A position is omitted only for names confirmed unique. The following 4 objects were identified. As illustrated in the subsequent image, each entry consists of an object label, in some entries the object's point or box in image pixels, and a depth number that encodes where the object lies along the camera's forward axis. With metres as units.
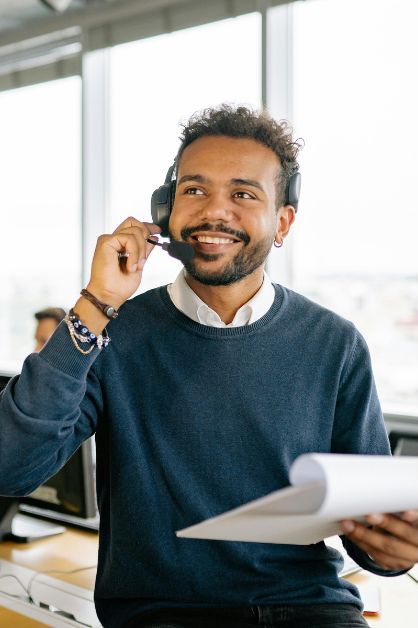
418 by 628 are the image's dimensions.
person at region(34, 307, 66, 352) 2.89
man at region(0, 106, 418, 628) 1.16
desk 1.30
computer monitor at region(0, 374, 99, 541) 1.64
